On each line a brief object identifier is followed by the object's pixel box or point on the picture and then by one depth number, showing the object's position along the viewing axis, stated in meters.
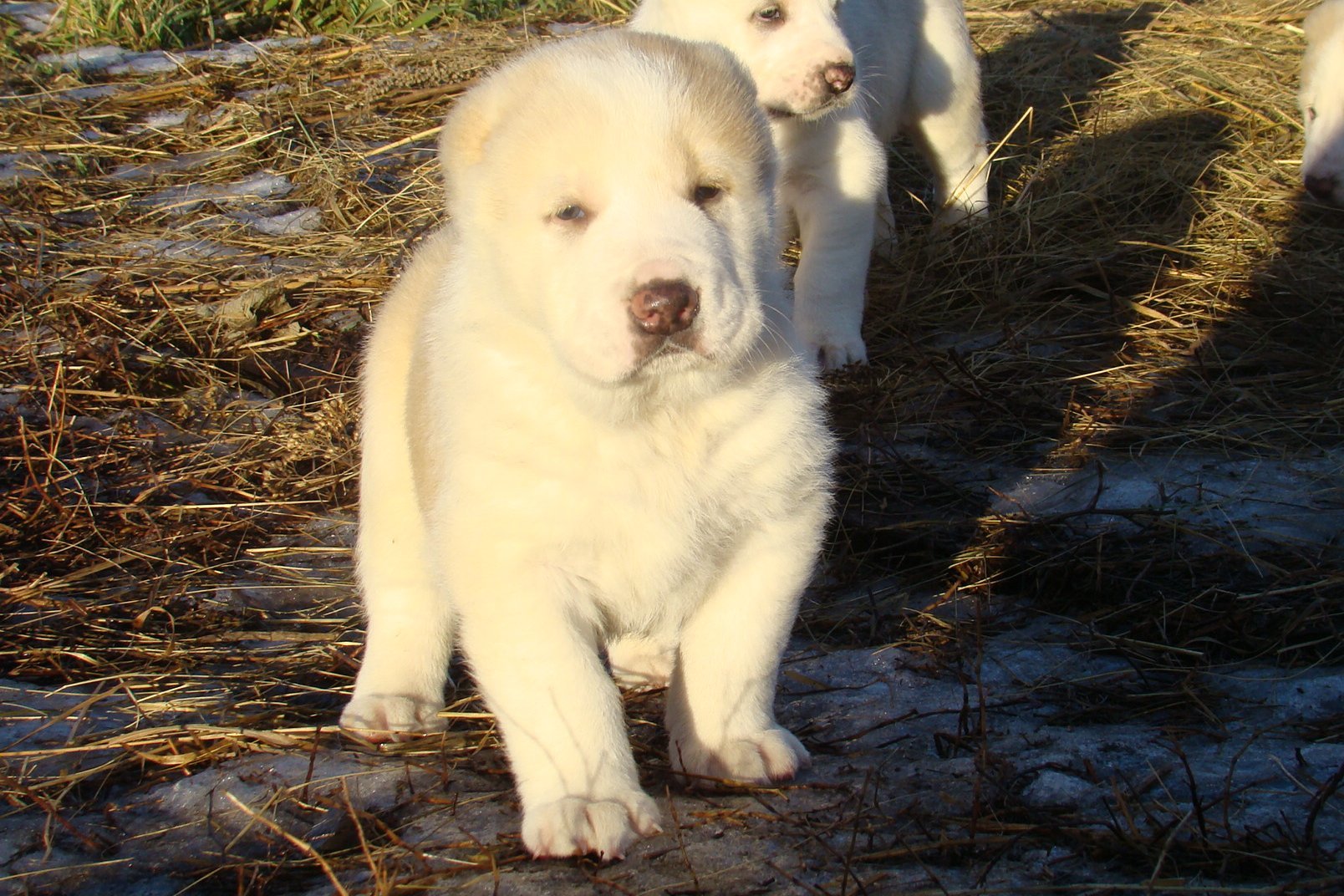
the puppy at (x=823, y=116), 4.40
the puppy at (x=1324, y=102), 5.61
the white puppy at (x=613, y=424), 2.26
